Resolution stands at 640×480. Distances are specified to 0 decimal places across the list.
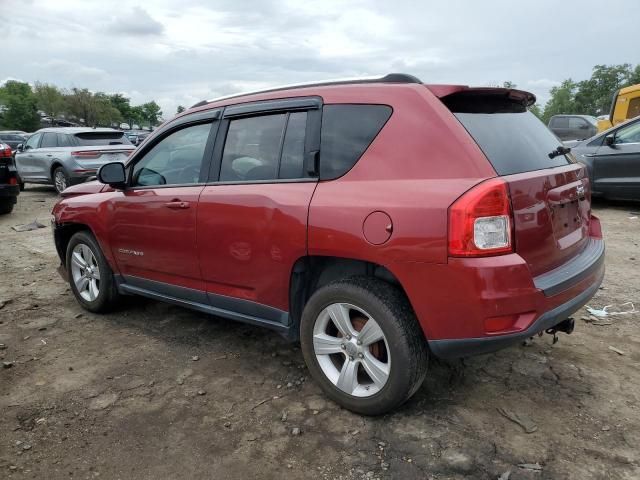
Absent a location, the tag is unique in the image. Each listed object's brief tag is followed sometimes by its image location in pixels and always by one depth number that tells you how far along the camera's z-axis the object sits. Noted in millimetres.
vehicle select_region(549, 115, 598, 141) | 17125
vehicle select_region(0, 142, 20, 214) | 9102
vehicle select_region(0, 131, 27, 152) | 26744
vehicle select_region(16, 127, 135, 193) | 11648
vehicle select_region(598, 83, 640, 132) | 12273
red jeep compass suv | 2328
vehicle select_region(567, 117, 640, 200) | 8102
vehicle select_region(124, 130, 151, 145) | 28647
